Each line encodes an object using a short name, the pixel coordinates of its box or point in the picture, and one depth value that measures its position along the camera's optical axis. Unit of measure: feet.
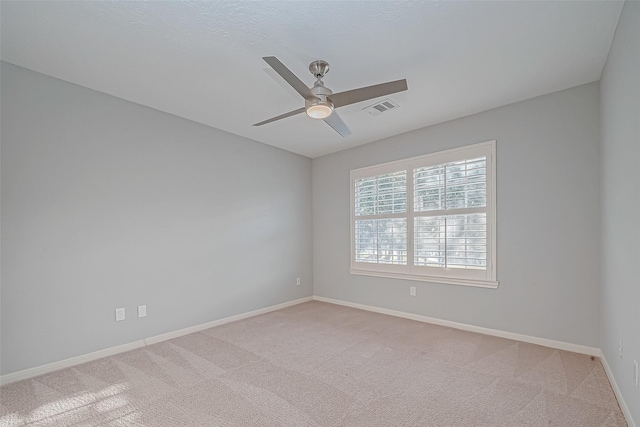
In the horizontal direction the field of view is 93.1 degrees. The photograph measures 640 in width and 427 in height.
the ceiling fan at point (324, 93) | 7.03
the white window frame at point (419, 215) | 11.71
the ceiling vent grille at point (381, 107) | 10.70
